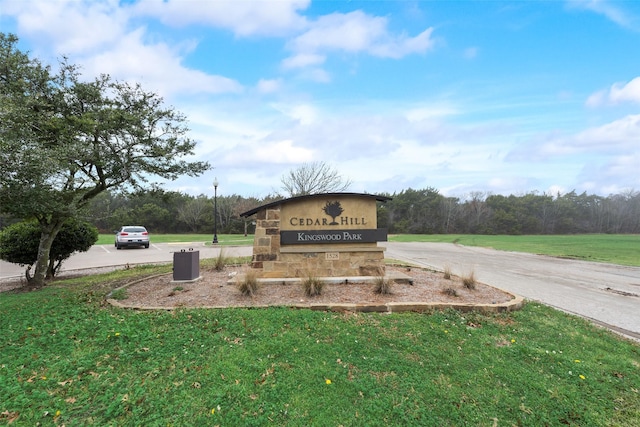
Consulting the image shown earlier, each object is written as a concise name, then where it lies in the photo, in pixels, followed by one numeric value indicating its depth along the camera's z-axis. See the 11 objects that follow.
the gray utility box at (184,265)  6.58
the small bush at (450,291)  5.41
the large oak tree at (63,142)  4.65
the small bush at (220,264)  8.16
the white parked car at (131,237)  18.47
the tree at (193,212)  41.69
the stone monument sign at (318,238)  6.55
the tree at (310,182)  32.22
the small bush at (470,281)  6.00
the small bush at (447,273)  6.99
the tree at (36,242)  7.80
